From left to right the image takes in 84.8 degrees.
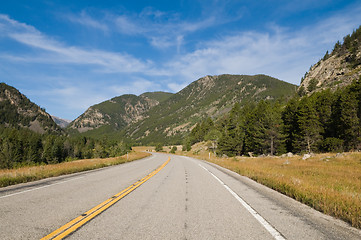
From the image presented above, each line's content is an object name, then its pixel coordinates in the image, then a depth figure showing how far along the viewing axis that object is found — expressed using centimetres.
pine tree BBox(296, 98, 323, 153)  4016
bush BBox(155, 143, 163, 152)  11999
